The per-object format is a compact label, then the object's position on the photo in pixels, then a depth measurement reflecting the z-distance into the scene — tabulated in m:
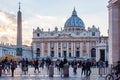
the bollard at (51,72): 39.36
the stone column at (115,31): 31.19
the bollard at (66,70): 38.87
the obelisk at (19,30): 85.38
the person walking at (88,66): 36.84
